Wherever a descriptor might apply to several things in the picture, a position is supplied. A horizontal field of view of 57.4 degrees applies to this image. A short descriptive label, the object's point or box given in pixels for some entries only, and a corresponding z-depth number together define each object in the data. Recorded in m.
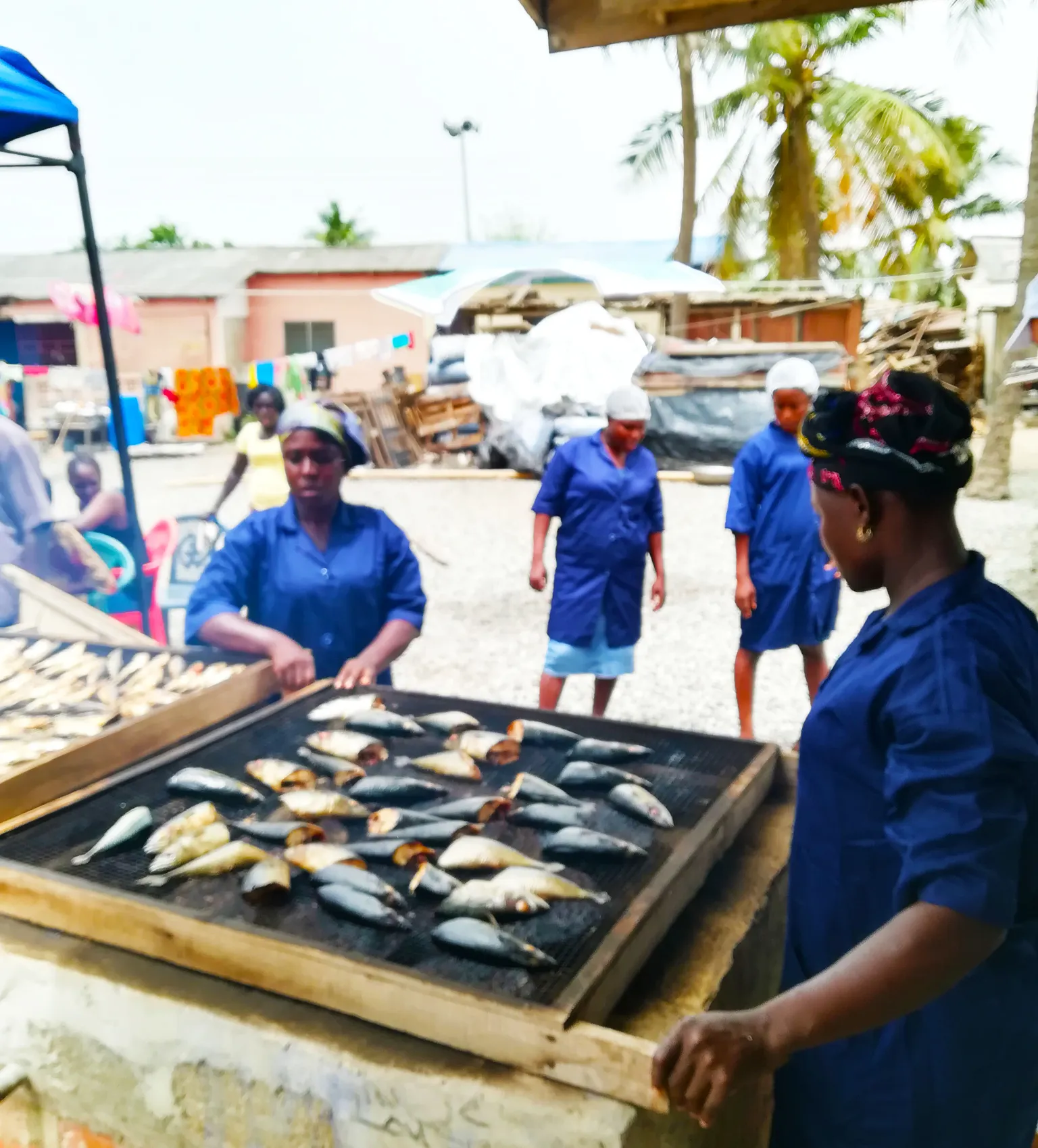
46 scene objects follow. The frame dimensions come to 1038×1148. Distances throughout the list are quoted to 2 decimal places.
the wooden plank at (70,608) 4.16
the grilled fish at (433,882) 1.85
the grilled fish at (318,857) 1.94
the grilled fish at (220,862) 1.93
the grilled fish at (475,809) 2.17
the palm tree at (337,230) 38.34
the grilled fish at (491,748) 2.51
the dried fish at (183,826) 2.03
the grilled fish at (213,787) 2.27
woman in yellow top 6.70
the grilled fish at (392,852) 2.00
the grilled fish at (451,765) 2.40
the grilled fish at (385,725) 2.68
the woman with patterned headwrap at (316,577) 3.22
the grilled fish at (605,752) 2.45
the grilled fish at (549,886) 1.83
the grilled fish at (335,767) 2.39
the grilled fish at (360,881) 1.82
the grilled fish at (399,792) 2.30
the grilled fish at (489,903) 1.77
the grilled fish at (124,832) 2.02
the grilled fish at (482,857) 1.95
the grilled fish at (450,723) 2.71
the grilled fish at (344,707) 2.78
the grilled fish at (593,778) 2.30
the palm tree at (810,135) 18.05
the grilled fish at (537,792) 2.23
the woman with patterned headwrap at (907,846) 1.23
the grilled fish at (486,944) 1.63
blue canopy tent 3.62
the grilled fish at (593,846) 1.97
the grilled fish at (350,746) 2.53
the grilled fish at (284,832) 2.07
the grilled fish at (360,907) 1.75
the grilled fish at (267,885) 1.82
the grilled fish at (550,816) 2.11
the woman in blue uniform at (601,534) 4.88
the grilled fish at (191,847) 1.96
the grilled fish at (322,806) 2.20
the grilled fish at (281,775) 2.36
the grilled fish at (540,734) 2.58
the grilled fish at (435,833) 2.07
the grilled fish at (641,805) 2.11
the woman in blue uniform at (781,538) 4.73
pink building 21.77
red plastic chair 5.67
